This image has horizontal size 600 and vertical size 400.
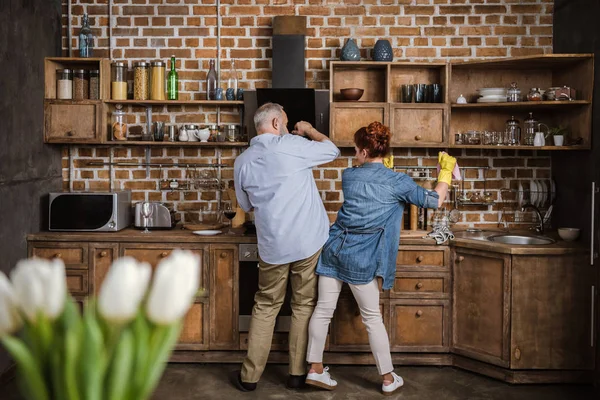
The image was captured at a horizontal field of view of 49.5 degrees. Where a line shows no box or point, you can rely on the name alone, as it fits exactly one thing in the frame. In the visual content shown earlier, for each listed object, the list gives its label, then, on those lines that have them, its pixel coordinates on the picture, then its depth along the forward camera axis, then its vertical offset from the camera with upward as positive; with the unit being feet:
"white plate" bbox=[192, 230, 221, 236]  14.64 -1.02
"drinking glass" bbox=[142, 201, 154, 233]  15.20 -0.55
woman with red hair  12.57 -1.07
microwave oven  14.87 -0.58
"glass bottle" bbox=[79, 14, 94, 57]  15.94 +3.56
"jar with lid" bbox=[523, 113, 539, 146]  15.30 +1.47
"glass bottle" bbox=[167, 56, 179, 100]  15.98 +2.55
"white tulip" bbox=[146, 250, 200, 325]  3.03 -0.47
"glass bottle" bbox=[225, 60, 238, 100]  16.14 +2.67
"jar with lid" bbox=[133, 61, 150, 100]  15.84 +2.54
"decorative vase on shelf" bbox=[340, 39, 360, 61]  15.47 +3.24
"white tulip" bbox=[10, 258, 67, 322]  3.05 -0.48
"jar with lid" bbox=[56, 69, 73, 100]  15.72 +2.47
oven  14.46 -2.45
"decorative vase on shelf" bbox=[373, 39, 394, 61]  15.58 +3.31
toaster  15.30 -0.72
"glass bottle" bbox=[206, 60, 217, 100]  16.03 +2.58
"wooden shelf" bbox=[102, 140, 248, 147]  15.71 +1.07
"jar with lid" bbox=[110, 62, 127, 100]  15.87 +2.51
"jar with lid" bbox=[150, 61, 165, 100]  15.81 +2.59
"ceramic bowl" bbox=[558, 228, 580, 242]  13.99 -0.92
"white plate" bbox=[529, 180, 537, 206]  15.83 -0.04
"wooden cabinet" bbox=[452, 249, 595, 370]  13.29 -2.48
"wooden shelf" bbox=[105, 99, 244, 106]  15.67 +2.07
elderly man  12.47 -0.68
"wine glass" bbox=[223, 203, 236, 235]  15.26 -0.59
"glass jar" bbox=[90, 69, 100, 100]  15.84 +2.47
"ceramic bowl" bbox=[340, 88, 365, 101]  15.46 +2.28
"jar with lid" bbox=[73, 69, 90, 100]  15.81 +2.47
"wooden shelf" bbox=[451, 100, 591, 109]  14.09 +1.96
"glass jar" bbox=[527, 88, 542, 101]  14.82 +2.19
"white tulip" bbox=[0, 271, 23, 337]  3.14 -0.61
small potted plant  14.75 +1.32
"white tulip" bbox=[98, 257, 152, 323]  2.95 -0.48
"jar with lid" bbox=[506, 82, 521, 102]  15.14 +2.24
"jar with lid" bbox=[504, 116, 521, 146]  15.47 +1.36
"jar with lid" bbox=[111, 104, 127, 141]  15.97 +1.50
